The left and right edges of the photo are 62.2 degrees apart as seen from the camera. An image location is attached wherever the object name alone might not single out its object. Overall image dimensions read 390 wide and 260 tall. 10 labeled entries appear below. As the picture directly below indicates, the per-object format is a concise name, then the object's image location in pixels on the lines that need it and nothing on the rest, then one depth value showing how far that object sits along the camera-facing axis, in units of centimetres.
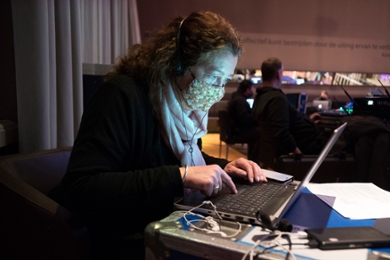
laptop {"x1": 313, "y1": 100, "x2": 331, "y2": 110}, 438
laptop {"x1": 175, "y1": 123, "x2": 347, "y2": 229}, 66
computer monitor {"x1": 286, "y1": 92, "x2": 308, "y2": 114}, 430
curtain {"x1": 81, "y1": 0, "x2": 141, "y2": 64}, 229
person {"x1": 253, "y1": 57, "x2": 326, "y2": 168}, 270
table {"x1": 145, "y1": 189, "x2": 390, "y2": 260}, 55
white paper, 78
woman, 80
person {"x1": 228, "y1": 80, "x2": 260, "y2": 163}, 408
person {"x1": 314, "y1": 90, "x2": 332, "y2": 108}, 475
